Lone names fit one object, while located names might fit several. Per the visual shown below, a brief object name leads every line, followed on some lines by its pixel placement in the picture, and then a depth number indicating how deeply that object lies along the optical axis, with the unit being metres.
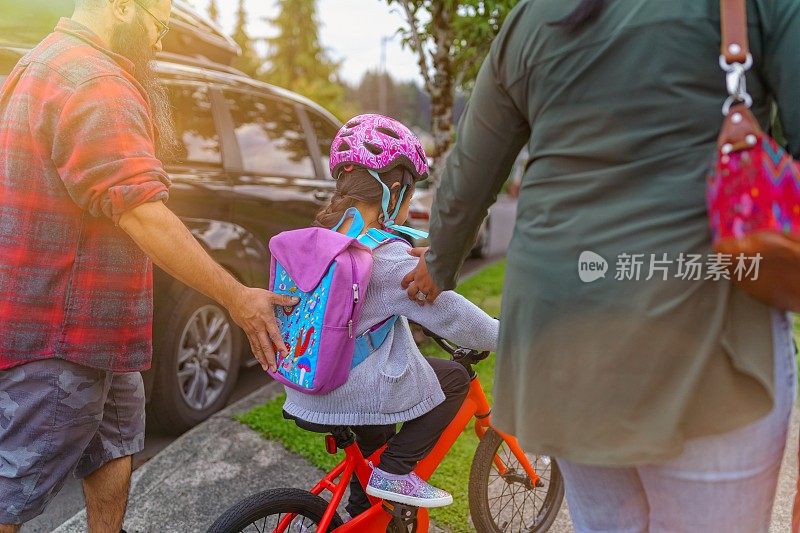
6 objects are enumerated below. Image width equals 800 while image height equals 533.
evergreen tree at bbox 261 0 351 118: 34.56
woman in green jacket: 1.19
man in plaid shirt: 1.84
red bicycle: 2.11
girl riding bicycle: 2.03
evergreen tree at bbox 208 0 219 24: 44.66
